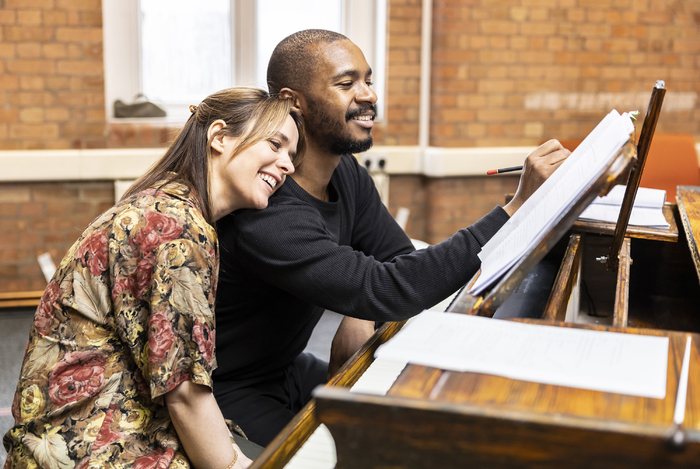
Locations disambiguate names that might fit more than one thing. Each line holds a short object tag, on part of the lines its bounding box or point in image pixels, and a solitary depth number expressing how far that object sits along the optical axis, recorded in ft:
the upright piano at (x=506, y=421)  1.90
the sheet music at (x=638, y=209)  5.30
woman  3.46
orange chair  11.61
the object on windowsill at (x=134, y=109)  11.69
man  4.02
